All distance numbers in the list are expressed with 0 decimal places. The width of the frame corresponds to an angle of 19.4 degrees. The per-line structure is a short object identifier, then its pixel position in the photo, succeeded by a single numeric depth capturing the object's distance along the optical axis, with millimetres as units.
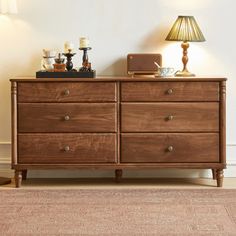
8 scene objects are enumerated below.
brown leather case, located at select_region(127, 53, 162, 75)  4449
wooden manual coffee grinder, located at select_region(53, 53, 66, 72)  4277
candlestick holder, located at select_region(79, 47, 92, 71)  4289
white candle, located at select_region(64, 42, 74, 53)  4363
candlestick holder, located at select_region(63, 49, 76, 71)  4336
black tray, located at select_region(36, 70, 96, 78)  4211
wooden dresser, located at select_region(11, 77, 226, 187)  4191
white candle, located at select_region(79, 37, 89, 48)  4375
